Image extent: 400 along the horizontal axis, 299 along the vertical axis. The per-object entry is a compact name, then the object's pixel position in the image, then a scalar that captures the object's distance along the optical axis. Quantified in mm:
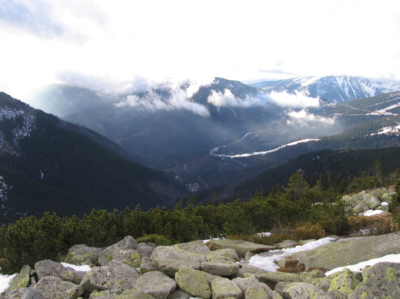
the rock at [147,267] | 15718
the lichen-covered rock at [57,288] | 13633
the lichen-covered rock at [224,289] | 11750
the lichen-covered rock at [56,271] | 16331
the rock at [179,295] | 12400
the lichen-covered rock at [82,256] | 20109
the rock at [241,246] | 20359
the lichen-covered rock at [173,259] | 15078
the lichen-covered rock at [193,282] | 12570
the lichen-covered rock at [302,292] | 10039
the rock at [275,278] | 13078
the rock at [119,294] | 11594
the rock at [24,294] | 12816
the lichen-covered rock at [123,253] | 19188
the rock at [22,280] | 16312
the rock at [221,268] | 14766
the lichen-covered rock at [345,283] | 10414
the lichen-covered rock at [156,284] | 12203
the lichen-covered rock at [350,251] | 15211
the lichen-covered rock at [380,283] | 9641
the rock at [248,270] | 15031
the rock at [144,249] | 21222
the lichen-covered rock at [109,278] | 13914
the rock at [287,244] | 21250
